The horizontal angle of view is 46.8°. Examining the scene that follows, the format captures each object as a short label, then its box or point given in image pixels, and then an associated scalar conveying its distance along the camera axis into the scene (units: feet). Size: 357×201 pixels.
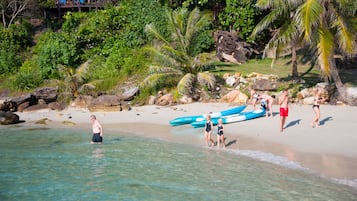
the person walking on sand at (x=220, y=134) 44.35
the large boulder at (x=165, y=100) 70.38
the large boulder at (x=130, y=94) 73.92
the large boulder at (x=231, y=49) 89.20
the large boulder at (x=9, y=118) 67.00
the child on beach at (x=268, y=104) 55.42
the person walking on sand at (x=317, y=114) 47.47
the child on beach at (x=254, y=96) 59.36
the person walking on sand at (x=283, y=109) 47.75
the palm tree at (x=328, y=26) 55.26
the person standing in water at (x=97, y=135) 49.59
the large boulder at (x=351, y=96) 57.82
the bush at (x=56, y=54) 89.77
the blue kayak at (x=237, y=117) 54.60
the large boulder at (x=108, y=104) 69.72
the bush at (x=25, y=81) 86.53
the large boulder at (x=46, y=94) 78.18
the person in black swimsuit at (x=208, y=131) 45.01
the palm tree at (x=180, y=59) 71.41
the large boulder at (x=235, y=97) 65.82
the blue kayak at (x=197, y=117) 56.51
